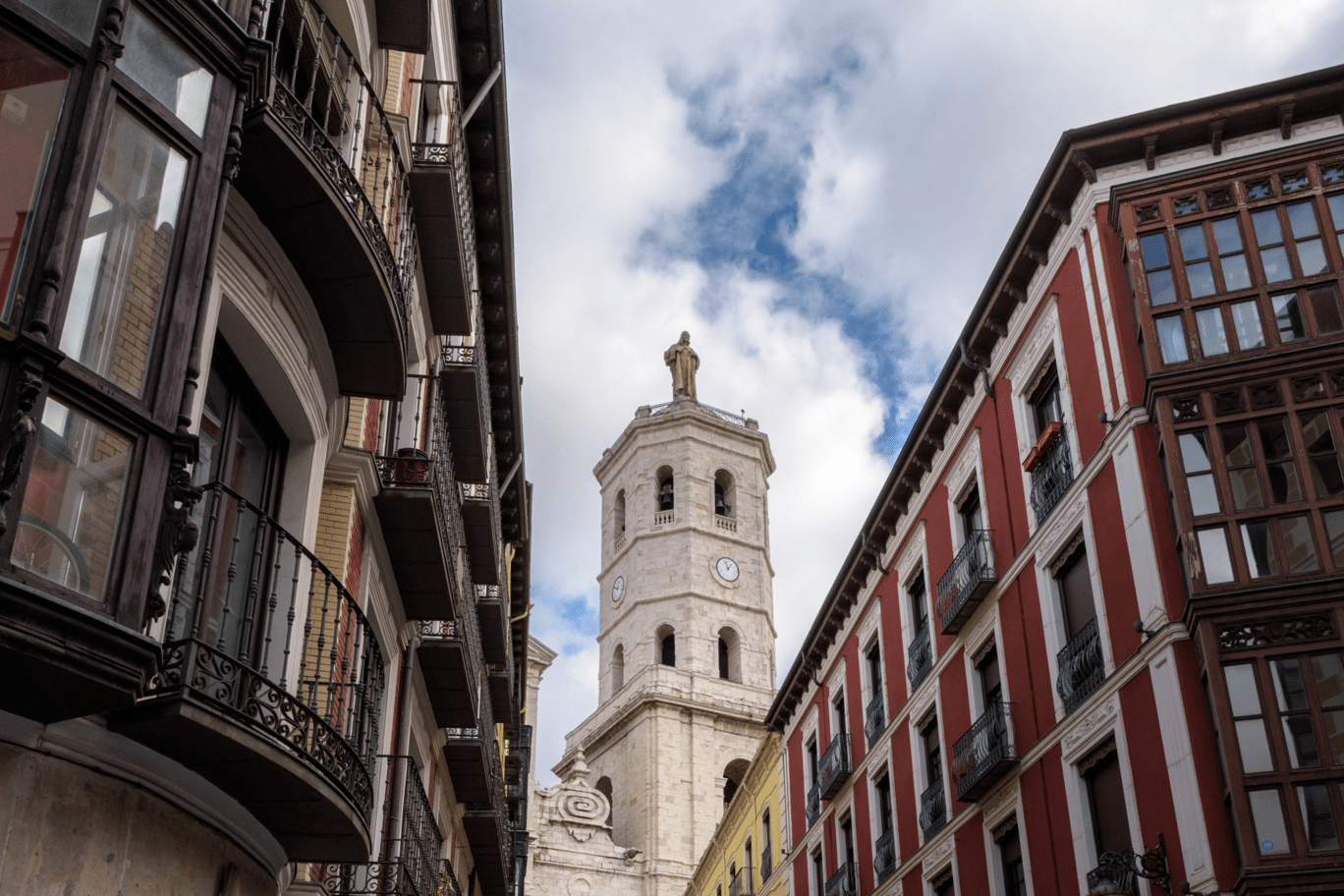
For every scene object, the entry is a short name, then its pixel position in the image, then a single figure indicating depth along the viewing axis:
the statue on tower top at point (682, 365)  63.00
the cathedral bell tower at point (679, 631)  50.19
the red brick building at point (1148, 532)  12.27
